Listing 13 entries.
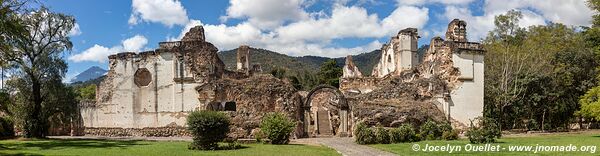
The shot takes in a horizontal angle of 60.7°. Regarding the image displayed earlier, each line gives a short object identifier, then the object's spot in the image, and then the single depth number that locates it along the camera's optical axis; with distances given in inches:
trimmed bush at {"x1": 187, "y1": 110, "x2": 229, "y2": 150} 780.6
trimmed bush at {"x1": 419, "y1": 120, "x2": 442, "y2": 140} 962.7
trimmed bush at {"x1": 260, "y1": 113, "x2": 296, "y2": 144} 884.0
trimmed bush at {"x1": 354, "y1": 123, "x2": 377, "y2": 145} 886.4
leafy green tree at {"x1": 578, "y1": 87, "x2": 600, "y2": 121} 875.4
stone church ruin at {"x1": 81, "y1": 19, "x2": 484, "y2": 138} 1146.0
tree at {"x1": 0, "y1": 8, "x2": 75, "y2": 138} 1085.1
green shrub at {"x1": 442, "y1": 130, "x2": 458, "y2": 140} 944.4
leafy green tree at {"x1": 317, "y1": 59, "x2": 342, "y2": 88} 2519.7
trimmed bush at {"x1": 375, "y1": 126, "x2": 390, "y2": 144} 895.7
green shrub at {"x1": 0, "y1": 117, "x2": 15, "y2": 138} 1129.3
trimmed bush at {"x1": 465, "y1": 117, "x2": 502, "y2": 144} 784.3
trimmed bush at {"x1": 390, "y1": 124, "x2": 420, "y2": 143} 914.1
